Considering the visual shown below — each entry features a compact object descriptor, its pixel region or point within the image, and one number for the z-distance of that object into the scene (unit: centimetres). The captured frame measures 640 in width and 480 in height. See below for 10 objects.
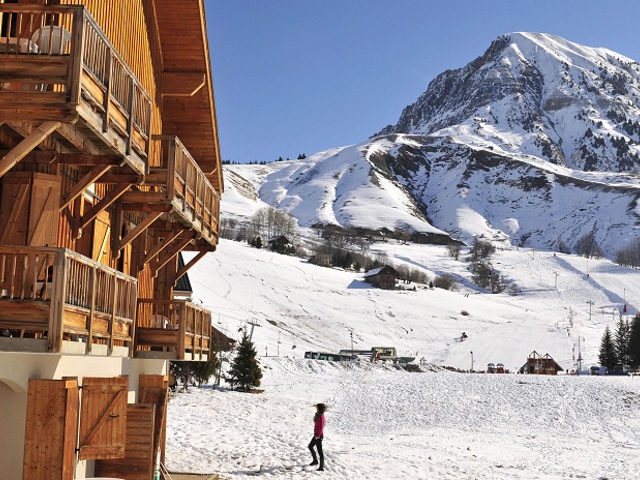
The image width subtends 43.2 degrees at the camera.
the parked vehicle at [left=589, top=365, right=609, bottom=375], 7000
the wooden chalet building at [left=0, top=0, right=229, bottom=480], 965
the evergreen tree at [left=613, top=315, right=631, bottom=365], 7950
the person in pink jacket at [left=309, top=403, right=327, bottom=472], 2089
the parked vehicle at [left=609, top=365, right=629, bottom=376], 7056
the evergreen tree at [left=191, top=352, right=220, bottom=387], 4250
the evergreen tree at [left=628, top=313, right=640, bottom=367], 7862
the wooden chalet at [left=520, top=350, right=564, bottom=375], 7425
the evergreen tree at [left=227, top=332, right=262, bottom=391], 4447
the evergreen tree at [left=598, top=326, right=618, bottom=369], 7744
